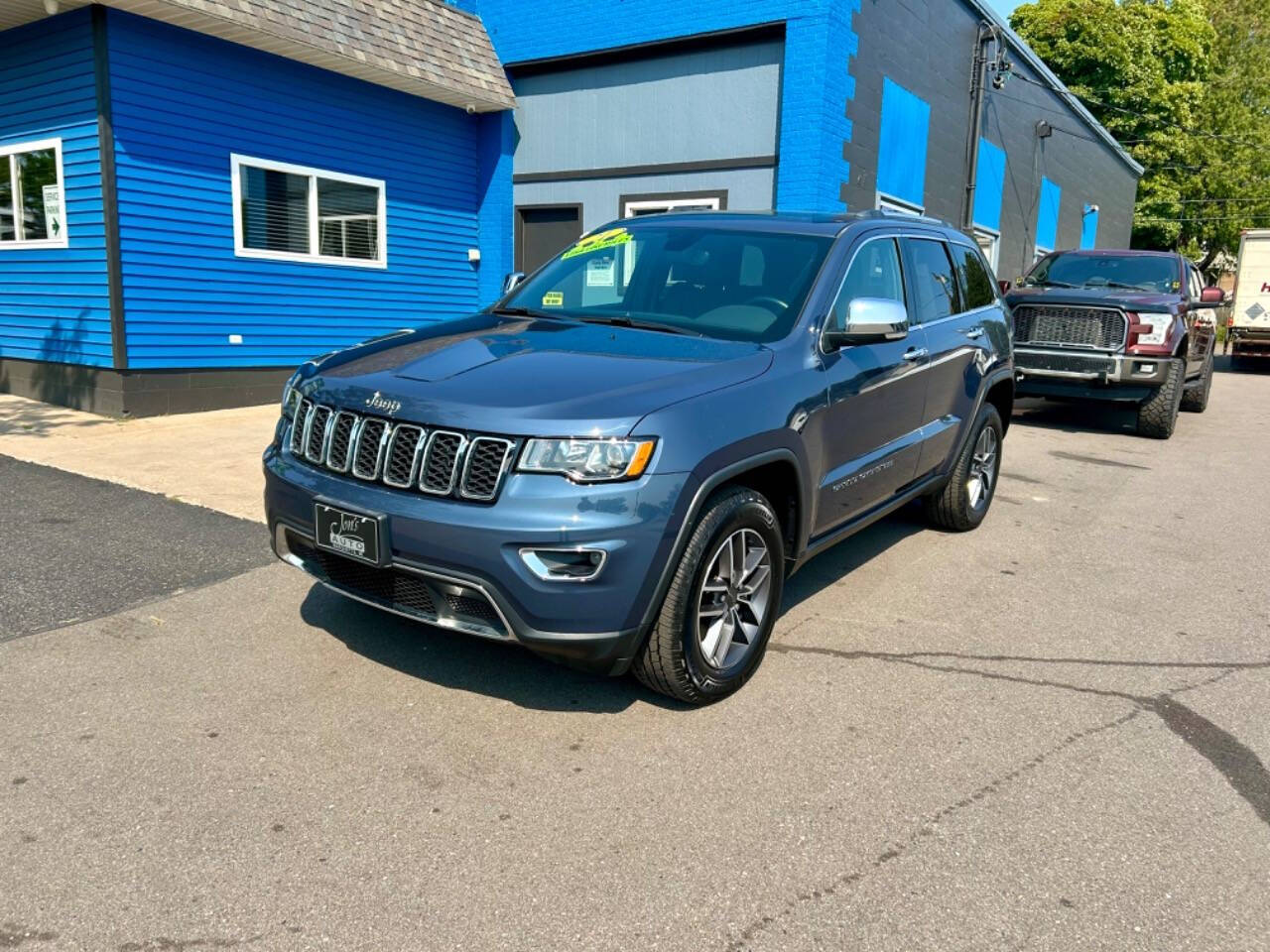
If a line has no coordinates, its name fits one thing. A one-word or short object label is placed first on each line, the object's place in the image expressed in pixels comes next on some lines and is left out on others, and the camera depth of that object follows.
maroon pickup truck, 10.23
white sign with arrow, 9.63
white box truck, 21.45
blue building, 9.38
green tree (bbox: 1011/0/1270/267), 35.38
